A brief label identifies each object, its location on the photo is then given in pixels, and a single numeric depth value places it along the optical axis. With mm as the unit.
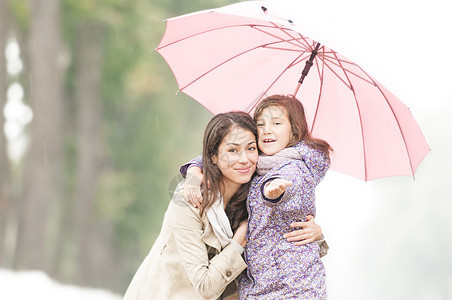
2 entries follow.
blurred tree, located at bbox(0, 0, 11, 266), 21672
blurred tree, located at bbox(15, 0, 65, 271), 23234
